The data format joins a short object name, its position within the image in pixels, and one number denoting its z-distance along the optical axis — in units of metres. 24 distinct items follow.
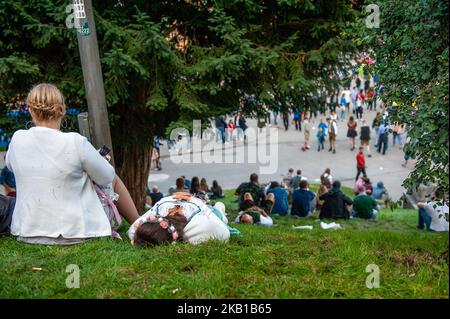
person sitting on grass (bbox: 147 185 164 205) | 14.34
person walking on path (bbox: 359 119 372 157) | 23.49
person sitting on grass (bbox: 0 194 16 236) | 5.07
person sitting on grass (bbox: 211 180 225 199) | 17.92
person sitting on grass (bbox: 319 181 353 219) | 12.94
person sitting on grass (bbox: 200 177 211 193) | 16.75
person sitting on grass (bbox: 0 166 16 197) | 9.59
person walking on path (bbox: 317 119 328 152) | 24.56
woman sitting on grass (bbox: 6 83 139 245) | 4.52
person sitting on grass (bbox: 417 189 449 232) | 11.94
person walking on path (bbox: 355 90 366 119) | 28.80
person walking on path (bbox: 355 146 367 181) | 20.16
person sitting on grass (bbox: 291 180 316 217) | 13.57
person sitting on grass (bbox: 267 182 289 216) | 13.98
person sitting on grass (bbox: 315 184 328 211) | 15.13
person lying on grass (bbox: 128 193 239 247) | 4.62
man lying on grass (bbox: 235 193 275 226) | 10.34
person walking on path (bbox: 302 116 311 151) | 25.53
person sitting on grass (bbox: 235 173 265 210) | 13.34
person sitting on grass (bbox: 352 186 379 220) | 13.70
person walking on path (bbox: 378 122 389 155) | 23.75
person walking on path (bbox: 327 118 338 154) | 24.08
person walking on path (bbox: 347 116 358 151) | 24.58
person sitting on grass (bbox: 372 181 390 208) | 17.73
